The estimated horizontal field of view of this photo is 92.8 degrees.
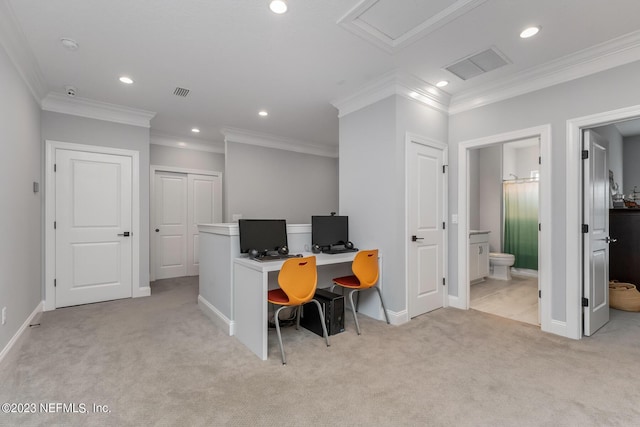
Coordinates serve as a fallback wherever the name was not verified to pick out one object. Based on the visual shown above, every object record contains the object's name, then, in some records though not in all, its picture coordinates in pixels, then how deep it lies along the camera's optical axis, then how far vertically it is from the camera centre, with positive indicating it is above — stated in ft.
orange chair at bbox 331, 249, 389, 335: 10.14 -1.98
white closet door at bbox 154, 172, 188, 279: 18.06 -0.58
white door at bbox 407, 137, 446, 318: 11.24 -0.48
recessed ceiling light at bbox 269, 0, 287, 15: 6.98 +4.87
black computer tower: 9.66 -3.22
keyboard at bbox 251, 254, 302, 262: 9.17 -1.33
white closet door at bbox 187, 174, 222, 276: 19.11 +0.50
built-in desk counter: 9.92 -1.71
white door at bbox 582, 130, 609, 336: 9.51 -0.67
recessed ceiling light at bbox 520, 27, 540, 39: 8.00 +4.84
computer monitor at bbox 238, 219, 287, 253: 9.68 -0.67
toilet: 17.39 -2.99
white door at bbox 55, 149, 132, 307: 12.68 -0.52
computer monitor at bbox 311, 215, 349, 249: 11.22 -0.62
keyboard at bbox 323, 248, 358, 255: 11.10 -1.36
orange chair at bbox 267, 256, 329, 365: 8.20 -1.90
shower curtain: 18.76 -0.55
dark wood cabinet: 13.10 -1.45
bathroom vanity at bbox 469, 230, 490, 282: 16.26 -2.28
